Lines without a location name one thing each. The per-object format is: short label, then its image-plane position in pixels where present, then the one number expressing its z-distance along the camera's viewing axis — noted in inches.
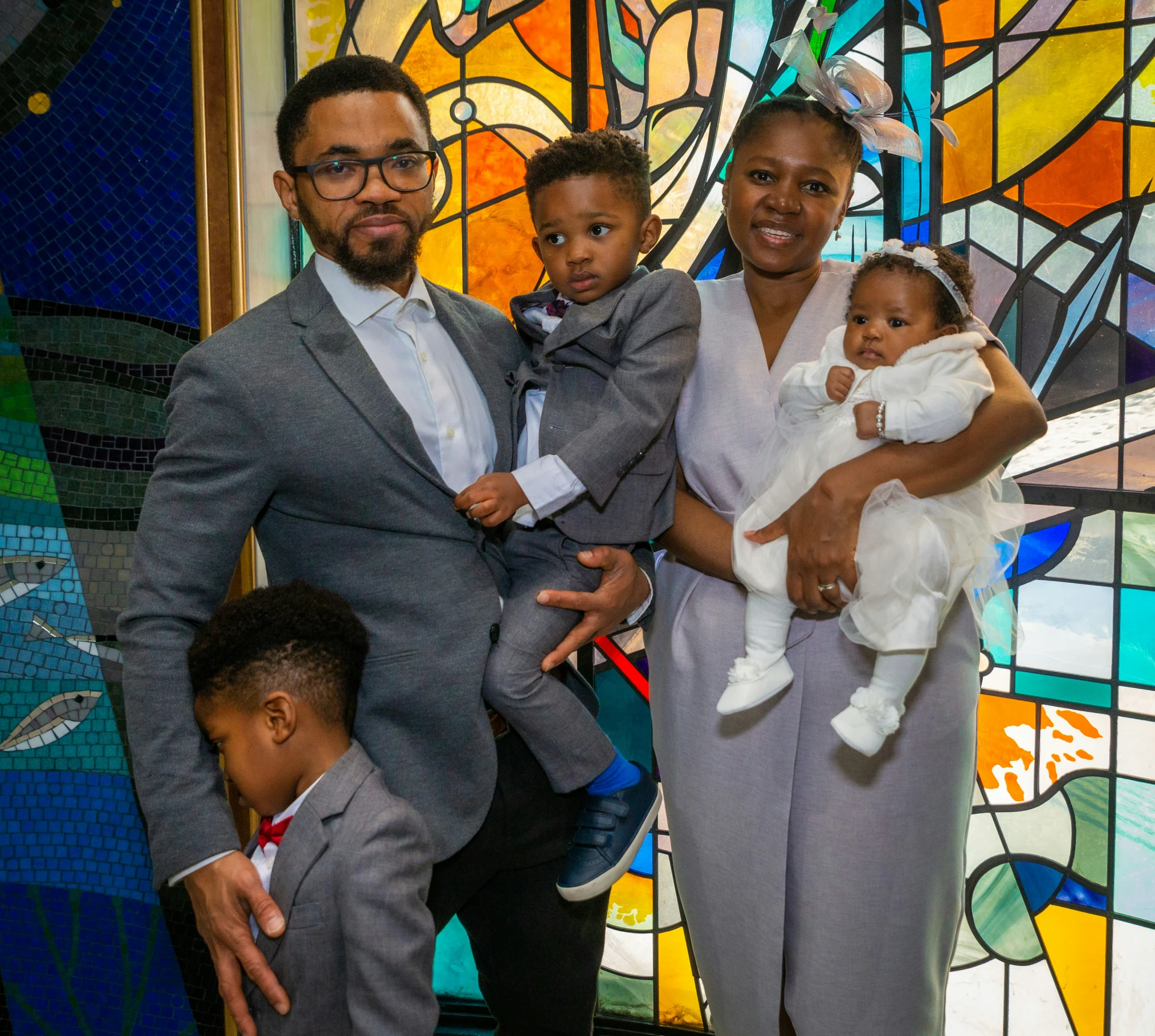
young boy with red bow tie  55.9
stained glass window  92.0
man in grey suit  58.5
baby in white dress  61.0
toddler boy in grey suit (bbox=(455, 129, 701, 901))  66.2
